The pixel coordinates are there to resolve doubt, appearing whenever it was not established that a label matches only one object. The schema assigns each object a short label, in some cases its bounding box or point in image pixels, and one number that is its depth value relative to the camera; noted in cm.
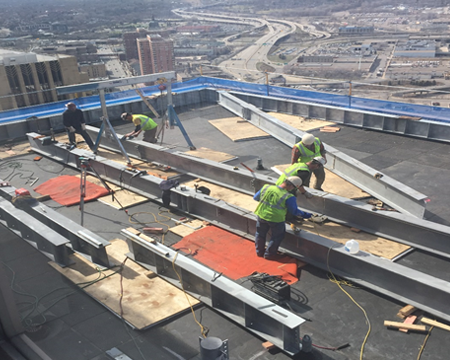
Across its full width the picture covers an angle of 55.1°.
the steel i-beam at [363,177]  909
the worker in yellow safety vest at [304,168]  901
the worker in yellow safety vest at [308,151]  971
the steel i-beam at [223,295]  552
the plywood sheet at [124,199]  1065
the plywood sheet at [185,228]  905
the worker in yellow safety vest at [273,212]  752
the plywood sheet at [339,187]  1054
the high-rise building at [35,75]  3750
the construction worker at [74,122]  1410
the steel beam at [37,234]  771
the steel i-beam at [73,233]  769
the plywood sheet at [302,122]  1639
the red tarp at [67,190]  1105
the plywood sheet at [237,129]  1567
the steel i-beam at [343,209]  782
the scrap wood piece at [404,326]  582
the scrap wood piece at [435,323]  584
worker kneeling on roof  1363
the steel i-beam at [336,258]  623
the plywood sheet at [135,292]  642
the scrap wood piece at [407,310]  618
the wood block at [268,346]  568
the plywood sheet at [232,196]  1035
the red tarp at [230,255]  749
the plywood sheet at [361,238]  793
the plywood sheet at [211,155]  1338
